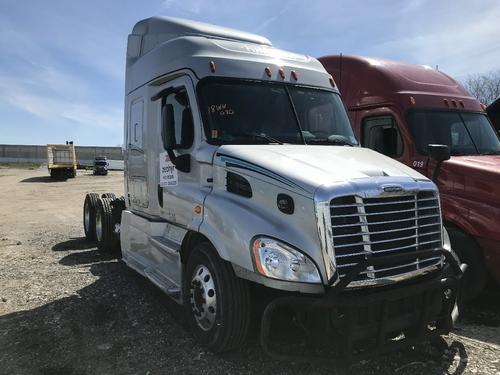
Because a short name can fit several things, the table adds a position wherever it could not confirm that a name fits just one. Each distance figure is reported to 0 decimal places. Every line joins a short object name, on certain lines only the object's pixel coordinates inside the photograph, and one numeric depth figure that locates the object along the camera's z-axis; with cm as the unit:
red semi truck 539
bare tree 3247
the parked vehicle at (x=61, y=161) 3550
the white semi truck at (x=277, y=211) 333
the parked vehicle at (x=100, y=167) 4135
